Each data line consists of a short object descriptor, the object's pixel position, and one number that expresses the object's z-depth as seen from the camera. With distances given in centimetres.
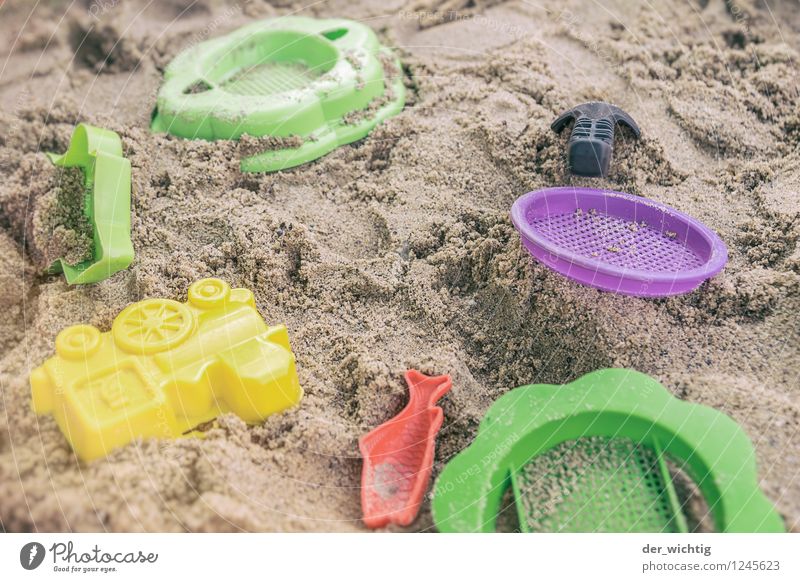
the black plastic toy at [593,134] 83
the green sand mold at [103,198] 78
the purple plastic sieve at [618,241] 70
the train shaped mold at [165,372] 62
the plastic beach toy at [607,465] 60
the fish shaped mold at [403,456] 63
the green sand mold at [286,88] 96
